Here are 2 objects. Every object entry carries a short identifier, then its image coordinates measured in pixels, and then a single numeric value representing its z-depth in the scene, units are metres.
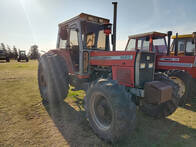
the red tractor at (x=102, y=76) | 2.02
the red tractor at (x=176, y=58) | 4.18
